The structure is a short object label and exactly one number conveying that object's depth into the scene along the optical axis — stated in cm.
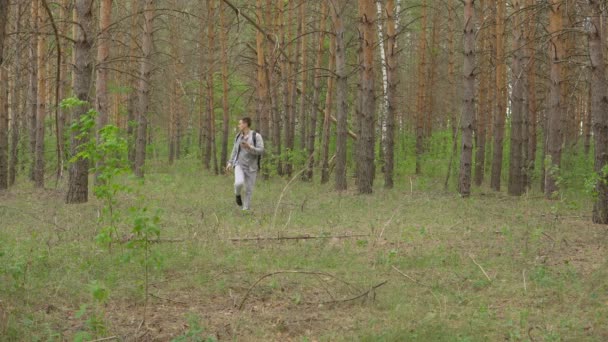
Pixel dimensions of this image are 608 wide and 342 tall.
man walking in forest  1101
